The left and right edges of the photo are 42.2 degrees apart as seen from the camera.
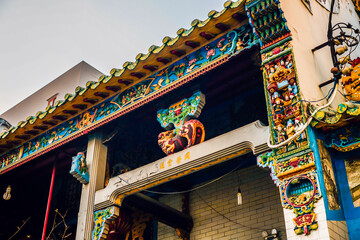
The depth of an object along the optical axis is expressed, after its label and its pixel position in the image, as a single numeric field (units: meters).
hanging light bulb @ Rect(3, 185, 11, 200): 11.26
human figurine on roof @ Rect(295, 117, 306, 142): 6.41
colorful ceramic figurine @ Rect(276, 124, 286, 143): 6.60
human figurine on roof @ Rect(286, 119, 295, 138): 6.52
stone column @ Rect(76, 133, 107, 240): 8.73
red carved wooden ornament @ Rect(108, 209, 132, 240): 8.70
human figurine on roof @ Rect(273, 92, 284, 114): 6.79
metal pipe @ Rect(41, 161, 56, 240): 9.41
